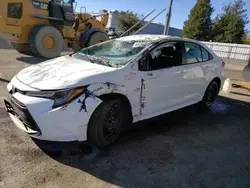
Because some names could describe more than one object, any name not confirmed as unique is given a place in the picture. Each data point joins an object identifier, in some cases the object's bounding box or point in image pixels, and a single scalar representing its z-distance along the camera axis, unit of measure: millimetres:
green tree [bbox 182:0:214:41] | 31238
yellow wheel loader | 6456
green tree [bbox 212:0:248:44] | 29879
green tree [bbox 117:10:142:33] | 29132
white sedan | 2073
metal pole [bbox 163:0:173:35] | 6582
